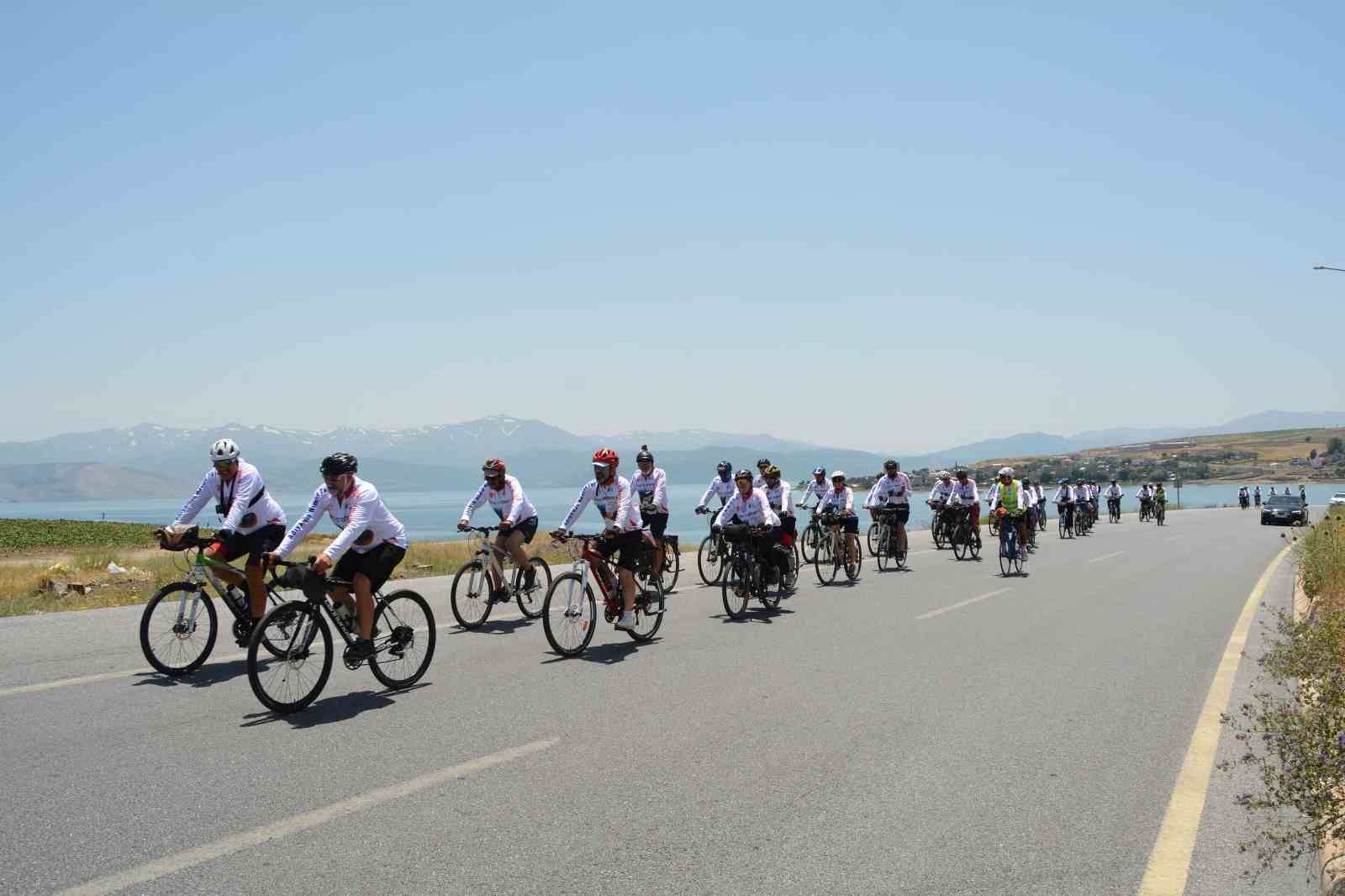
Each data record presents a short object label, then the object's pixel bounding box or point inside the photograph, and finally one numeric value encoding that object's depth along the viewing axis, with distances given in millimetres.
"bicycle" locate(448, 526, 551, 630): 11359
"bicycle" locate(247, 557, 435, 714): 6949
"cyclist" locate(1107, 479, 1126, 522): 46562
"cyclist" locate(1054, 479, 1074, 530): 32188
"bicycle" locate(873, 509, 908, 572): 19938
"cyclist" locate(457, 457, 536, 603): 11586
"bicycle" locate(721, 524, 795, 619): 12523
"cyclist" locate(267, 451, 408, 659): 7508
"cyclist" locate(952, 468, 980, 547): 22094
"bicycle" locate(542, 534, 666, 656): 9273
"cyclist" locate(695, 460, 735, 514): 17125
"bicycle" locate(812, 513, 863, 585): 17391
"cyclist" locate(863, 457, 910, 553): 19906
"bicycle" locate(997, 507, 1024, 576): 18281
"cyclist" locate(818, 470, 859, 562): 17469
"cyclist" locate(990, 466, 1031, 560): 18562
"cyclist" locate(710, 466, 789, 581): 13242
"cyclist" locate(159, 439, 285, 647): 8586
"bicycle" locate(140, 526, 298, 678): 8234
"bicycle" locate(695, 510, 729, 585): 16797
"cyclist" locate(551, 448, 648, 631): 9938
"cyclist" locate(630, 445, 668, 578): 14977
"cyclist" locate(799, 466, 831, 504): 18656
